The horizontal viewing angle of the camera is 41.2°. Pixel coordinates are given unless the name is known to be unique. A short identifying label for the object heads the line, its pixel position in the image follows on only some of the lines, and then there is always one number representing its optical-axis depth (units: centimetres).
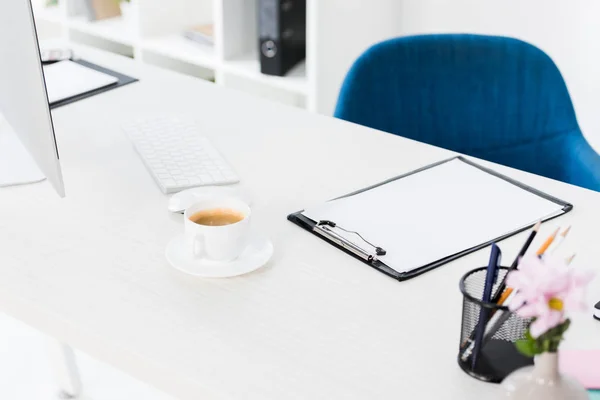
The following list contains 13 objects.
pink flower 61
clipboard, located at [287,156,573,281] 98
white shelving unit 238
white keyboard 122
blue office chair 159
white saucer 97
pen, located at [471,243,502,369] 78
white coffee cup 97
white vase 65
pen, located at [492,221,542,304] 78
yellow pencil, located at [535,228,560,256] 76
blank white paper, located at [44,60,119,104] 156
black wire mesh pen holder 78
